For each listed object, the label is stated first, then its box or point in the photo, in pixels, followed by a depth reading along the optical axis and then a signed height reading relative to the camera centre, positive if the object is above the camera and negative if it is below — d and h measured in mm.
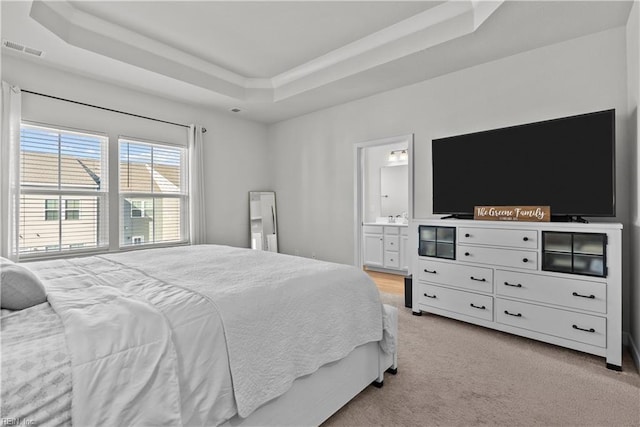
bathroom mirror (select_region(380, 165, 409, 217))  6039 +411
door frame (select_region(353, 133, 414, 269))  4520 +177
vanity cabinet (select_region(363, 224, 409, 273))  5387 -615
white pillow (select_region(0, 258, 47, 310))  1254 -304
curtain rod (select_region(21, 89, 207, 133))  3325 +1211
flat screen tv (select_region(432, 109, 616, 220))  2543 +392
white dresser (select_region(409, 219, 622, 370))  2350 -572
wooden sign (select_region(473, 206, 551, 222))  2723 -16
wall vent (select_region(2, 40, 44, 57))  2844 +1497
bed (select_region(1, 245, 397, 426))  932 -478
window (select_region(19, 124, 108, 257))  3314 +240
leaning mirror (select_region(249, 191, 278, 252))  5324 -150
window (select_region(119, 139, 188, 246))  4020 +250
